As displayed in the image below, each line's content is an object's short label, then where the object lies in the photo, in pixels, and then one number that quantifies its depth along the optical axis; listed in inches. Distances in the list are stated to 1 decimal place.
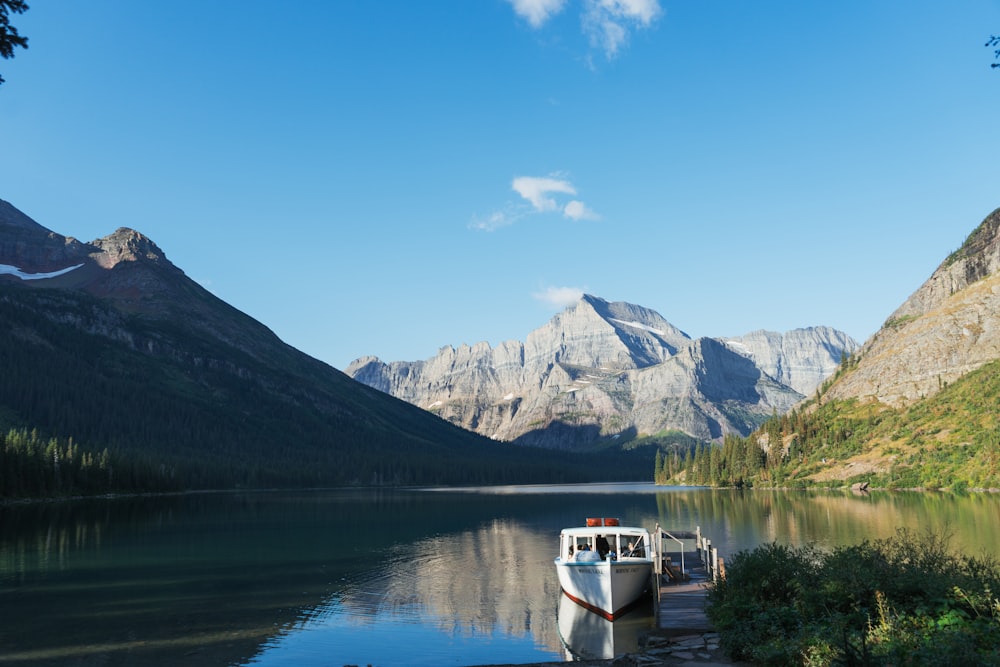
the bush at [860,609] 896.9
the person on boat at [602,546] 2038.1
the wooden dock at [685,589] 1512.5
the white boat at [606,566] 1774.1
